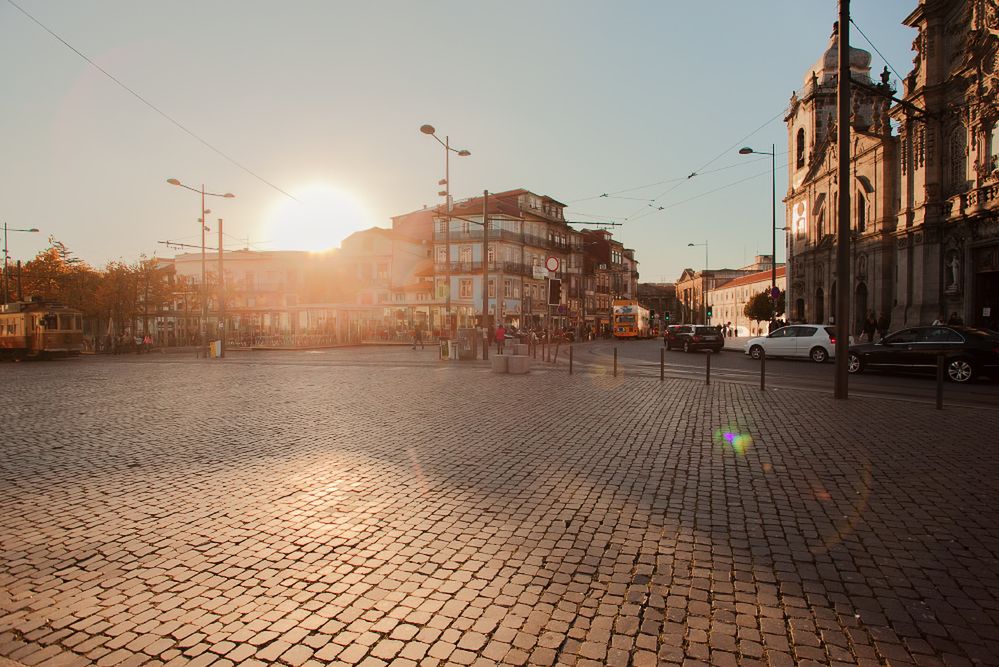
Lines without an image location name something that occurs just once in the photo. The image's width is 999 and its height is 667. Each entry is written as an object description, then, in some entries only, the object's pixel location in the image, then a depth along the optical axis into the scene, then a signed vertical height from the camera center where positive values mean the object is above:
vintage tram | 31.91 +0.01
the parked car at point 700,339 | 32.88 -0.43
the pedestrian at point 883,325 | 32.44 +0.37
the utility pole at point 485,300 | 25.02 +1.37
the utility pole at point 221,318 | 30.89 +0.67
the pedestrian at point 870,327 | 31.94 +0.25
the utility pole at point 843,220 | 11.59 +2.22
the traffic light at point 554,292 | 18.03 +1.23
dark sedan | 15.48 -0.55
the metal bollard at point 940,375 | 10.00 -0.74
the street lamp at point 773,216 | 33.44 +7.04
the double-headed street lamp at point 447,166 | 29.12 +8.55
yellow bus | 59.09 +1.13
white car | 23.83 -0.44
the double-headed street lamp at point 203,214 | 32.78 +7.12
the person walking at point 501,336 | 33.49 -0.29
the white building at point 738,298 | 92.06 +6.23
